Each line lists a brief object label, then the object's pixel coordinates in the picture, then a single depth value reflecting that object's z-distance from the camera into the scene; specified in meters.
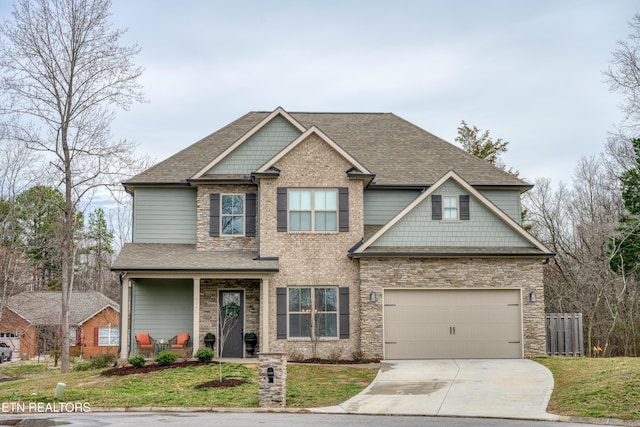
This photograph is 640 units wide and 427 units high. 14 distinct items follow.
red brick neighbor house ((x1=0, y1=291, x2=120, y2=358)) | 46.91
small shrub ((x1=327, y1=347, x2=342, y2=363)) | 22.77
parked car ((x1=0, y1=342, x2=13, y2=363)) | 44.31
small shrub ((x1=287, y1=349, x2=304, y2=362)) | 22.81
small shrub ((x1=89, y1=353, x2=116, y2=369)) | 27.38
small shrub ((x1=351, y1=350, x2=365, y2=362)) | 22.72
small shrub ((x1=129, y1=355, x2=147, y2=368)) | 21.00
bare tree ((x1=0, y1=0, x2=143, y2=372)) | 27.59
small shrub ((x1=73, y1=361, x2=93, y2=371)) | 28.15
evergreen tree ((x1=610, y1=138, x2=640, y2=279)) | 27.80
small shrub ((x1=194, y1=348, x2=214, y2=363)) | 21.41
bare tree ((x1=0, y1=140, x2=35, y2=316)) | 36.97
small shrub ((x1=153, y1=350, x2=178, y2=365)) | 21.30
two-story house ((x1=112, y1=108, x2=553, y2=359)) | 22.92
